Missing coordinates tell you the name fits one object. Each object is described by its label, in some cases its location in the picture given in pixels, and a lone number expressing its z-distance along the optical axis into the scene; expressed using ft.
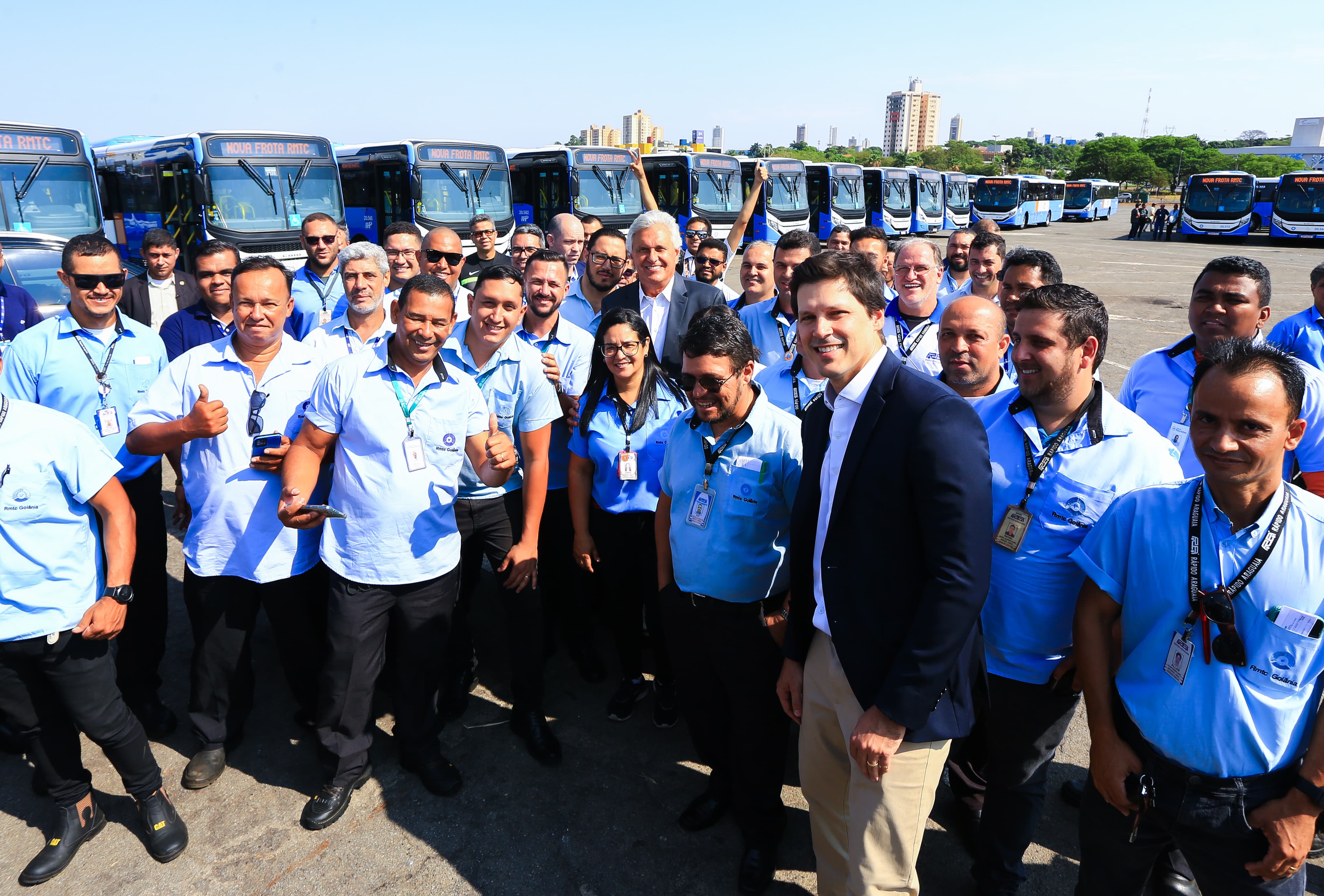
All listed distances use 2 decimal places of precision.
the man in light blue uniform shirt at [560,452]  13.80
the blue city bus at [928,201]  96.63
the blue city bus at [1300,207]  95.20
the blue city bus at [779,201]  67.77
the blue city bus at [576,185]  55.31
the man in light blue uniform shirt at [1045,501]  8.02
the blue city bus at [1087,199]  159.53
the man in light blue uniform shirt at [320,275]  18.39
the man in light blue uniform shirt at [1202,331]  11.24
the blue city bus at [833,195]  80.48
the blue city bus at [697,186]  62.75
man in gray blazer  15.75
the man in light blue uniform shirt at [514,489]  11.81
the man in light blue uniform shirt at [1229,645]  6.07
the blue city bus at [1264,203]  101.30
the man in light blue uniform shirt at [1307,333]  13.66
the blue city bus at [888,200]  89.04
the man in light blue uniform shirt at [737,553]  9.11
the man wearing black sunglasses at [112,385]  12.24
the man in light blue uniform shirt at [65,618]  8.99
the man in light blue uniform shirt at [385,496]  10.19
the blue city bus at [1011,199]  124.06
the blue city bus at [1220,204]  100.32
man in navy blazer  6.50
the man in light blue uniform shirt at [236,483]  10.73
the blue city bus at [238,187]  40.24
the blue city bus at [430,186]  47.73
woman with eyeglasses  11.75
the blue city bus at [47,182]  35.94
